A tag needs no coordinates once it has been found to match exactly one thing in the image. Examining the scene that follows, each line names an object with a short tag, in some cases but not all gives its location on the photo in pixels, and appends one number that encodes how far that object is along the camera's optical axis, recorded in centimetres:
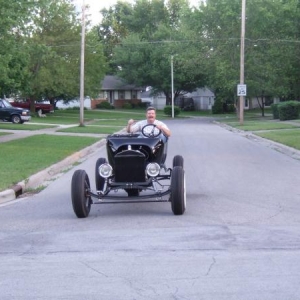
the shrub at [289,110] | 5303
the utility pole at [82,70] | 4059
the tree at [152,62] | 7700
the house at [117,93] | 9939
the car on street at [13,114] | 4619
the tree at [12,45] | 2408
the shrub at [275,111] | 5681
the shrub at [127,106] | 9535
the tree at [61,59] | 5431
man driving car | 1261
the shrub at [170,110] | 7069
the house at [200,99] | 9394
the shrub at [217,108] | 7988
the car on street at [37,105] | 6397
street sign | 4318
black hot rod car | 1090
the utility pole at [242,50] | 4397
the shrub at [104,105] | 9588
